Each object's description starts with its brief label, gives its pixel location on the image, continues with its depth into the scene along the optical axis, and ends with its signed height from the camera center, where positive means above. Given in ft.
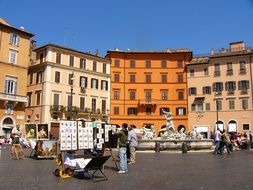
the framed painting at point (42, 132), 63.72 -0.47
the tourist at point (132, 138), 48.40 -1.15
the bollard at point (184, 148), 82.48 -4.33
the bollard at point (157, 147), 86.43 -4.31
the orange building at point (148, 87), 189.78 +24.93
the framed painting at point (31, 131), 64.39 -0.29
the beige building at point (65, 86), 164.96 +22.50
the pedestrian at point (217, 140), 76.95 -2.19
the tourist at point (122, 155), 39.65 -2.96
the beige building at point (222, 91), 176.04 +21.36
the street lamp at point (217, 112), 172.51 +9.52
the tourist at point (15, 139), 60.85 -1.83
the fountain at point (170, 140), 88.53 -2.63
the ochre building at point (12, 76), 144.87 +23.74
